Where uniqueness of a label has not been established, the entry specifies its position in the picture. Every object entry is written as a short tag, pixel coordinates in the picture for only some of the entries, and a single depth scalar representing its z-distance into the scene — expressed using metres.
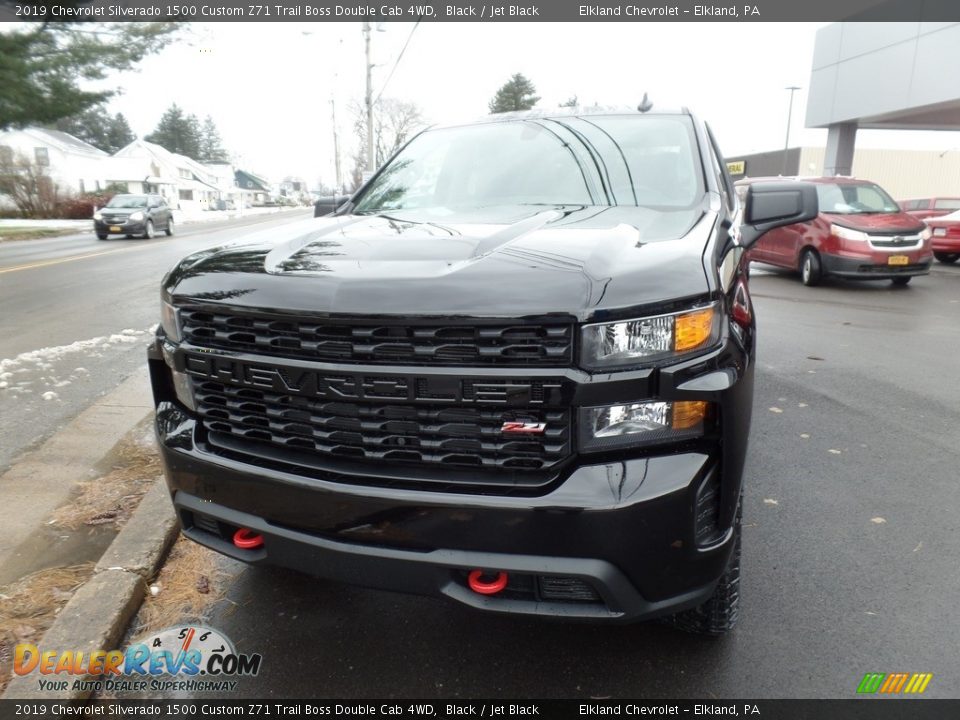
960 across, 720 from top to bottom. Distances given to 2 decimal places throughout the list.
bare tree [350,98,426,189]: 53.00
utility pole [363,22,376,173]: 23.16
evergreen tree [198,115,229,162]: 114.19
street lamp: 45.25
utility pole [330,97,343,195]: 43.03
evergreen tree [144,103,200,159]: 97.31
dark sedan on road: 22.22
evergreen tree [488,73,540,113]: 52.47
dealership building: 16.94
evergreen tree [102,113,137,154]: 92.06
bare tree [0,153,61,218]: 31.17
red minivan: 10.59
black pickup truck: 1.72
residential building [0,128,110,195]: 57.12
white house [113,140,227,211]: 66.50
